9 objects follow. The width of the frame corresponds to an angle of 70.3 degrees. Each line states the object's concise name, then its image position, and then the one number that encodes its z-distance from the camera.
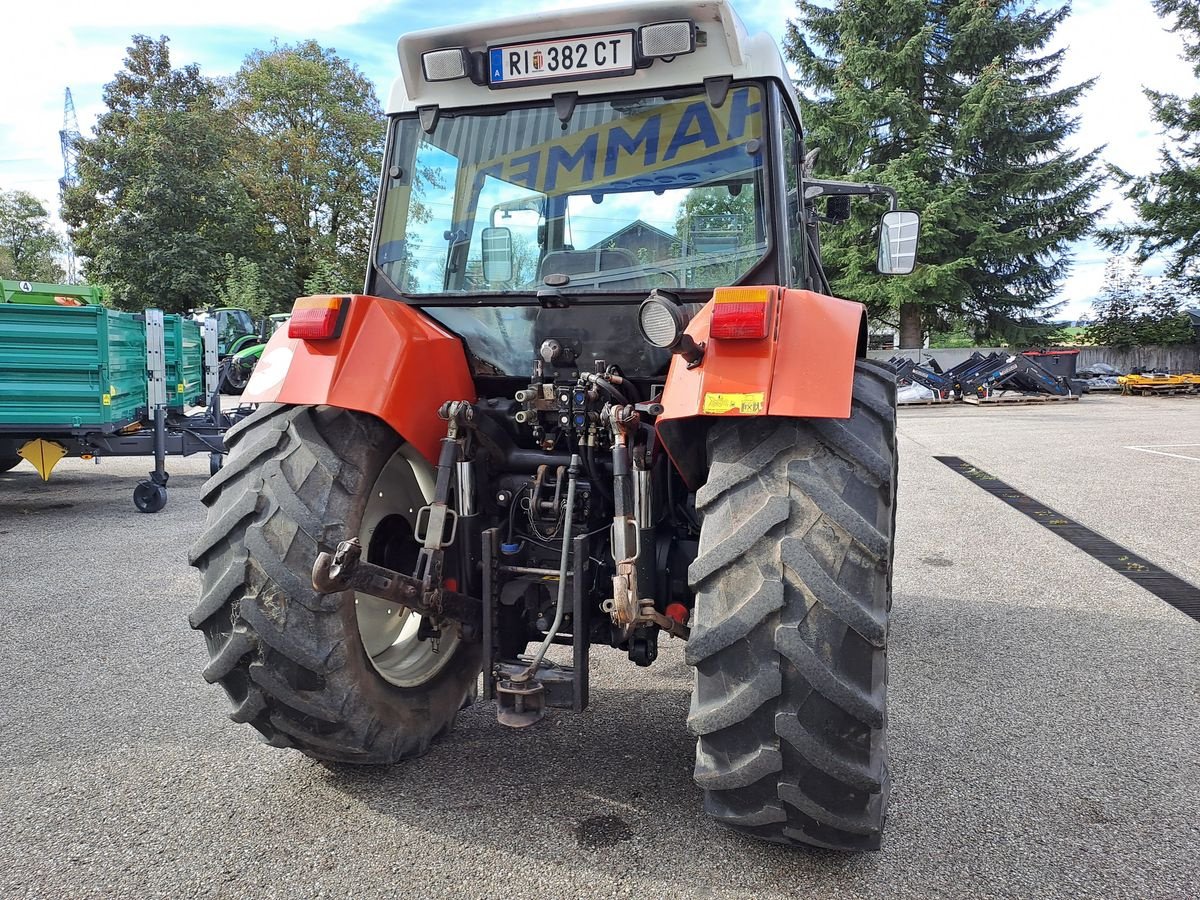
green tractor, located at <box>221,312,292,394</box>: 15.65
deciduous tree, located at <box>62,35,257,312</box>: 27.50
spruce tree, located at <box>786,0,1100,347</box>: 26.16
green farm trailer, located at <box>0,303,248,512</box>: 7.65
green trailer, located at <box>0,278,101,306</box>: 9.49
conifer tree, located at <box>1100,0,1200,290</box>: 27.25
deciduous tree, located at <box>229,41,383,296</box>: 33.41
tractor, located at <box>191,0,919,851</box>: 2.20
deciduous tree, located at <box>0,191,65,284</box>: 51.50
